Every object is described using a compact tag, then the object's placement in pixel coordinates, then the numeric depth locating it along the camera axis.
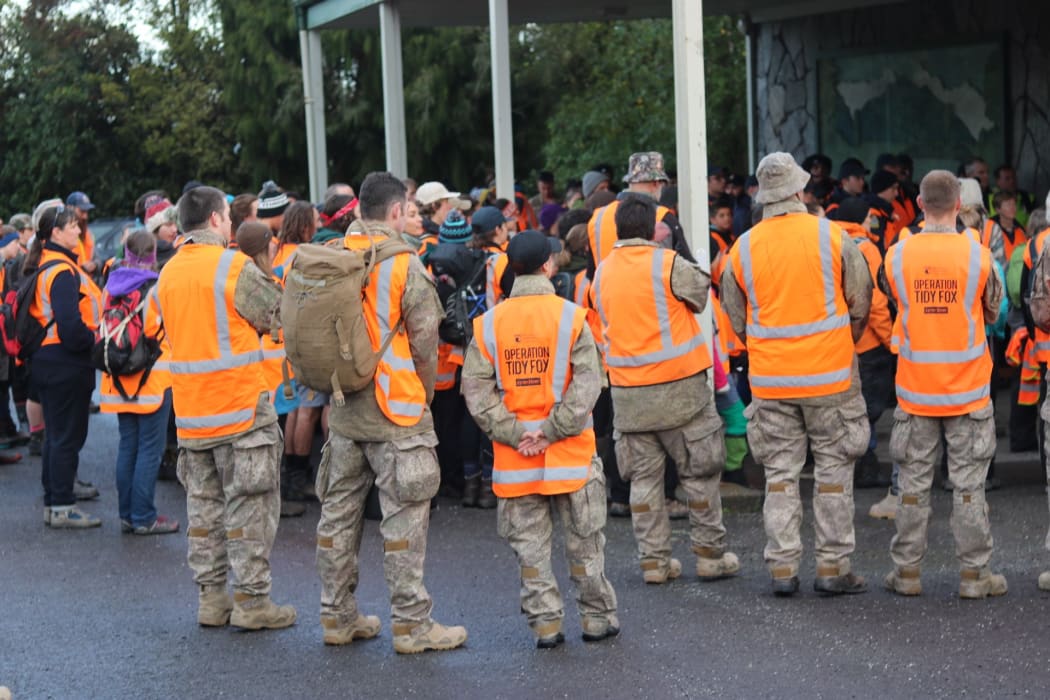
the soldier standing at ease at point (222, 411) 7.16
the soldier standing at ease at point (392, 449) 6.64
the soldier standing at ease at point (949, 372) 7.23
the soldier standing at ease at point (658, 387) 7.61
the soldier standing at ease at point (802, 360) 7.27
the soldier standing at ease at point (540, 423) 6.58
